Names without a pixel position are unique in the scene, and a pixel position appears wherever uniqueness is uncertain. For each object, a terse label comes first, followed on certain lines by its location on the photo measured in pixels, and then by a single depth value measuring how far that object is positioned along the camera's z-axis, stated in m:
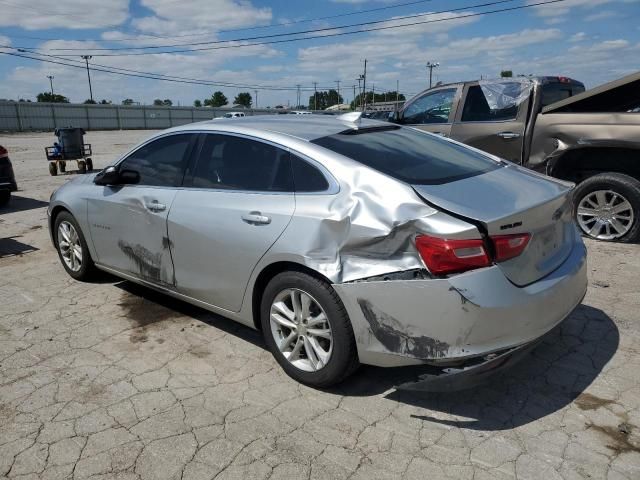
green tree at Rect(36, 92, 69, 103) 86.62
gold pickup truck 5.83
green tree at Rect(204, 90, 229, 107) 104.69
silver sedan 2.58
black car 8.75
